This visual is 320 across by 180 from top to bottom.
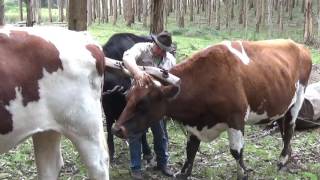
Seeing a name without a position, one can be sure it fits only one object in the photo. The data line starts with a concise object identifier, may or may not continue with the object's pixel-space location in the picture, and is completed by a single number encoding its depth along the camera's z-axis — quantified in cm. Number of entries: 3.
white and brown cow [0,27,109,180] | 316
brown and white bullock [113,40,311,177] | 441
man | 445
